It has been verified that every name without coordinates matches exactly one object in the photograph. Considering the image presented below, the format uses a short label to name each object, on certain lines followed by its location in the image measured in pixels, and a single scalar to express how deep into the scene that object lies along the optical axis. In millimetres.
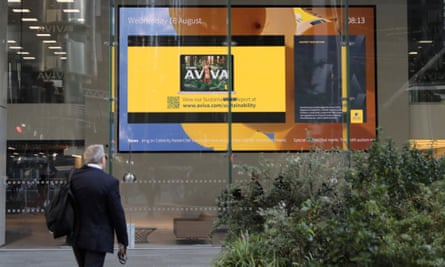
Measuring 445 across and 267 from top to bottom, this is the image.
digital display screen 12922
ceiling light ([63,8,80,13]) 13531
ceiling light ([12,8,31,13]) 12989
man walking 5605
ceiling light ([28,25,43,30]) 13362
